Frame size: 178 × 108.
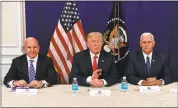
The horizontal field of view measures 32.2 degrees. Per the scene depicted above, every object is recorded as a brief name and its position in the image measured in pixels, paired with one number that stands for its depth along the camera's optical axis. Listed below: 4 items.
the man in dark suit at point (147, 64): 3.92
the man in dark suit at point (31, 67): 3.87
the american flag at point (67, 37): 4.62
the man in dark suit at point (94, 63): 3.91
